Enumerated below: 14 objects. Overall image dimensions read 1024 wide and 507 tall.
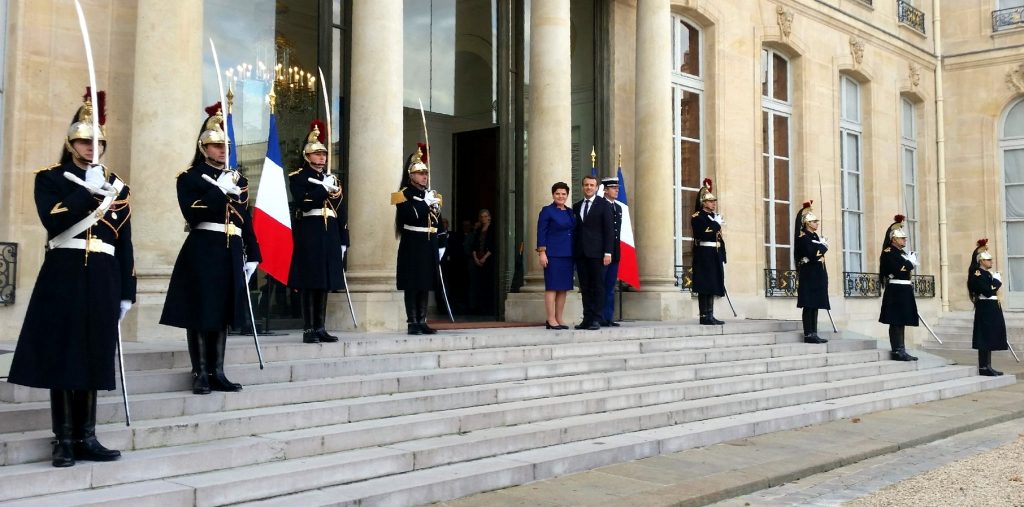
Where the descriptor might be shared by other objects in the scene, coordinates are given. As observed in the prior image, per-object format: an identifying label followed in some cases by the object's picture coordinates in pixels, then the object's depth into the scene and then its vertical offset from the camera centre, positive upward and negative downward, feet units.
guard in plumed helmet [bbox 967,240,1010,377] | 40.65 -0.46
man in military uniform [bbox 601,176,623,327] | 36.45 +1.35
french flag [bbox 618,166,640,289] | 40.73 +1.54
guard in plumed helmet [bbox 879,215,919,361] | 39.81 +0.57
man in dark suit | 34.45 +1.70
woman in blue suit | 34.50 +1.81
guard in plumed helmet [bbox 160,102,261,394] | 19.81 +0.56
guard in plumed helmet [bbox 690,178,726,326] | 38.60 +1.65
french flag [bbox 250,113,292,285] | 26.37 +1.93
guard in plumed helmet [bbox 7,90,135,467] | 15.92 -0.14
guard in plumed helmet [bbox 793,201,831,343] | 39.34 +0.89
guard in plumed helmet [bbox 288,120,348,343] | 25.17 +1.47
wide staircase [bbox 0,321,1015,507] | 16.60 -2.87
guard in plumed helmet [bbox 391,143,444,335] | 28.68 +1.78
